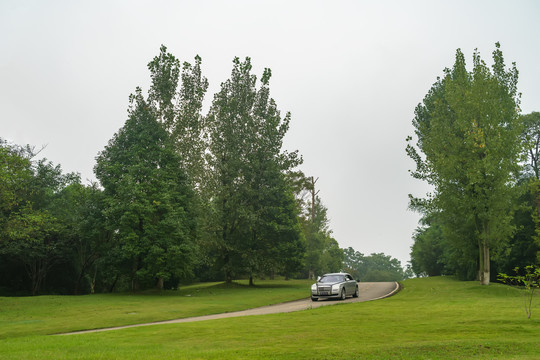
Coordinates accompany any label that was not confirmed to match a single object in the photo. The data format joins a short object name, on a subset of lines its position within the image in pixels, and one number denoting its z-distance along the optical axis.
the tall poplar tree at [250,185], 41.06
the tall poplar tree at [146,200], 33.94
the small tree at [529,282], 14.54
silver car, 26.44
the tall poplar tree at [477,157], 31.58
